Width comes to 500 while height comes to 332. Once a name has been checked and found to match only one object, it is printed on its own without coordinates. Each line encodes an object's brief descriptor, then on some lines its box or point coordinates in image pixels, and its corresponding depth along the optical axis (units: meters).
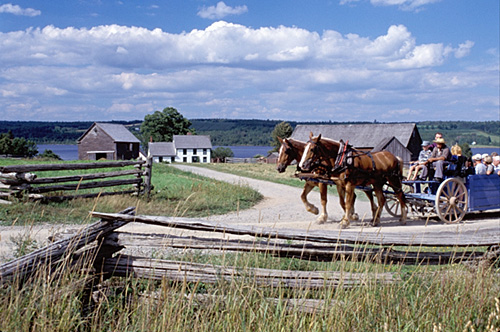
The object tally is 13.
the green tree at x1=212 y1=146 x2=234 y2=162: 122.65
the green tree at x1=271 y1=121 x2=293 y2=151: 92.19
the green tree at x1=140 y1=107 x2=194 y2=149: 97.31
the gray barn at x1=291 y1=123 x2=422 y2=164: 58.16
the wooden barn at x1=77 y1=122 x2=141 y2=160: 65.31
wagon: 12.55
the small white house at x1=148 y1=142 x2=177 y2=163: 93.39
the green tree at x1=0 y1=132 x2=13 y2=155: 75.62
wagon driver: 12.56
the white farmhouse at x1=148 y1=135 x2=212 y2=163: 94.38
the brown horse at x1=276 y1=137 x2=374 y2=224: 11.45
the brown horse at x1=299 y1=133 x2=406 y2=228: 11.06
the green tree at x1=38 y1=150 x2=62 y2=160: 80.57
